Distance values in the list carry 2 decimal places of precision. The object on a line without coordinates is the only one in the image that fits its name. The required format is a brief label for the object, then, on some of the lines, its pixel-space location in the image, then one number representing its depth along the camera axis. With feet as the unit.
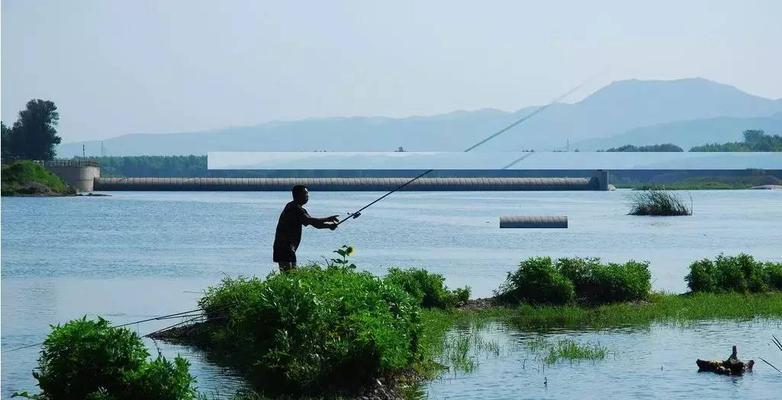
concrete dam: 596.70
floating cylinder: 243.60
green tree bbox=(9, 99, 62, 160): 509.35
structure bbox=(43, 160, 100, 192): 502.38
